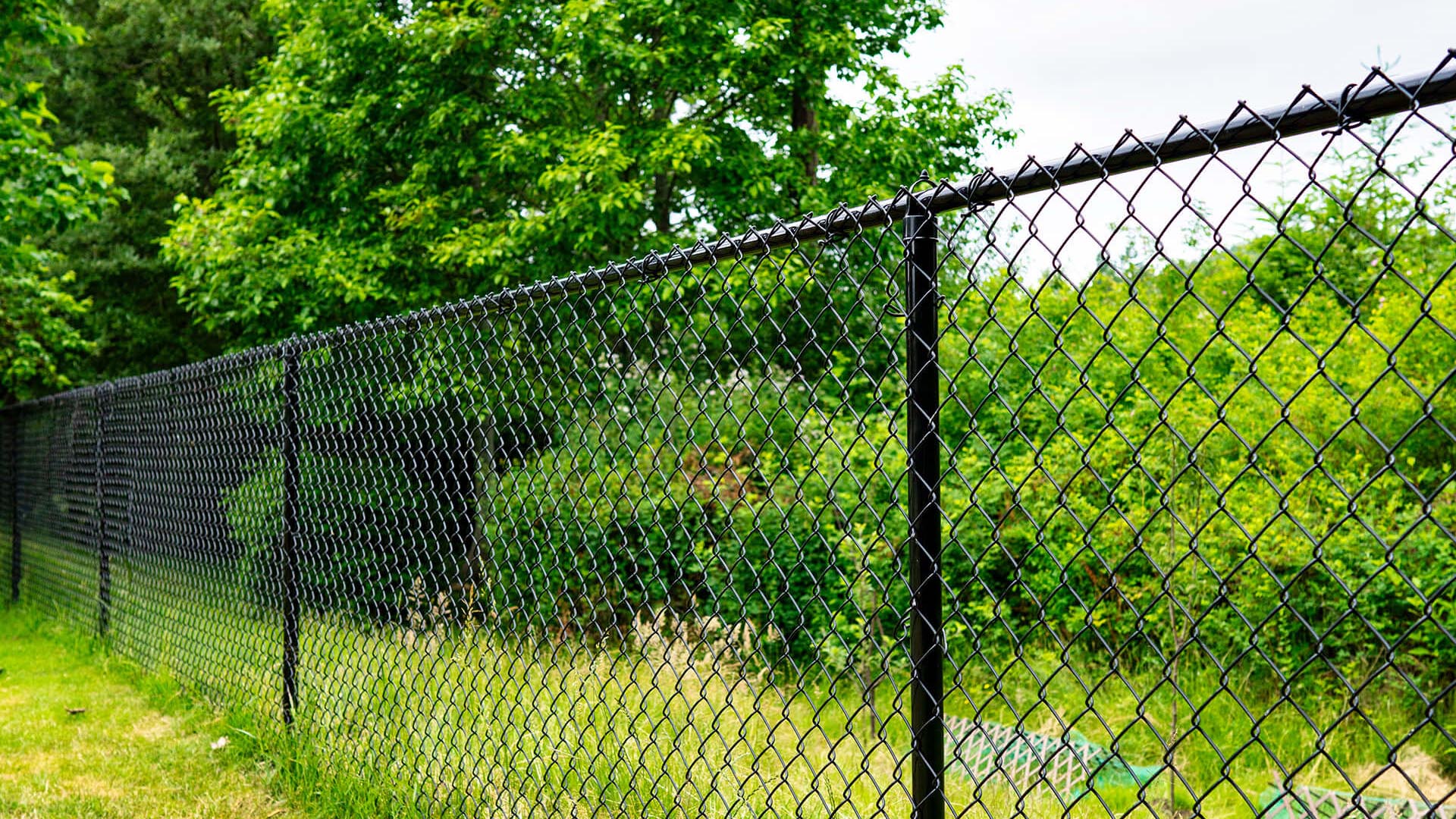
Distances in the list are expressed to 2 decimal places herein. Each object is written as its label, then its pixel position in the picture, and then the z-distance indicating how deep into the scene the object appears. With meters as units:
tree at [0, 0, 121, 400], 8.15
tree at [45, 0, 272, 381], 14.90
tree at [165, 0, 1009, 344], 9.16
